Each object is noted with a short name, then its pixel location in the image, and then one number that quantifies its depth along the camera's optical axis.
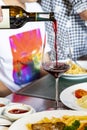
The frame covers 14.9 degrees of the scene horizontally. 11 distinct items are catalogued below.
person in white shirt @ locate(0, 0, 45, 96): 1.80
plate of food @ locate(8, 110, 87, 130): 1.02
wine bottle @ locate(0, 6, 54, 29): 1.23
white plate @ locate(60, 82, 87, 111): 1.27
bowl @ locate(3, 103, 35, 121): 1.11
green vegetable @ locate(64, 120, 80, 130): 0.99
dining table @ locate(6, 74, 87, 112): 1.32
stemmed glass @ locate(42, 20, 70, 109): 1.27
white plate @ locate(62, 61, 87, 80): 1.62
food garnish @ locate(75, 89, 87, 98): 1.40
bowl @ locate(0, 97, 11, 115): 1.18
